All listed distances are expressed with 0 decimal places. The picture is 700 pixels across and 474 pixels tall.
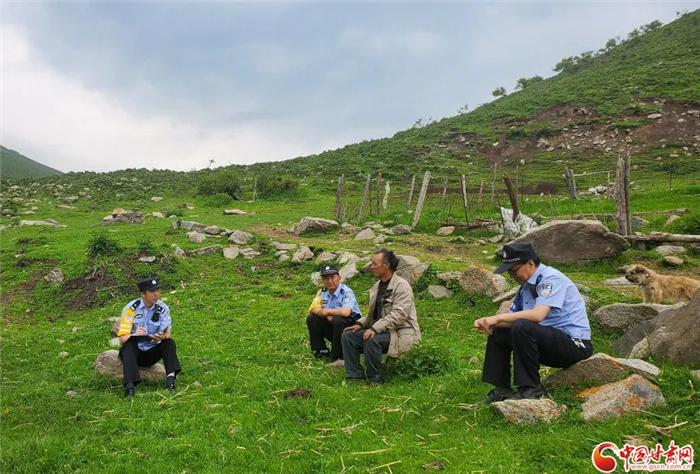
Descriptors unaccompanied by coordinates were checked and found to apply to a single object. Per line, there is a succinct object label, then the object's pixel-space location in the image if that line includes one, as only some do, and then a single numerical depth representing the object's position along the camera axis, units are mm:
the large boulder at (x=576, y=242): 11750
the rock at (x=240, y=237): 16250
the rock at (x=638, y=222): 14745
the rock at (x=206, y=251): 15093
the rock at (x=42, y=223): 21984
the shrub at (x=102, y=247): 14148
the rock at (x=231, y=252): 14998
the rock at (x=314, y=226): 18703
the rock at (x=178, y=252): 14586
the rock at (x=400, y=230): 17344
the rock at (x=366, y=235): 17245
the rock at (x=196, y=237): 16294
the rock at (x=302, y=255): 14148
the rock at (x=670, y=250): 11797
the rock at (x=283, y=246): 15250
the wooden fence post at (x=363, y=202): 20766
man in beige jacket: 6176
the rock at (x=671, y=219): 13660
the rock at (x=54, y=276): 13023
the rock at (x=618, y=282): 10094
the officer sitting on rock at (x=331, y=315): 7219
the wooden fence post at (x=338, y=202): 21359
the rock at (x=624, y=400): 4012
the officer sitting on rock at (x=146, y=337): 6457
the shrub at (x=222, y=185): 31734
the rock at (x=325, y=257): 13707
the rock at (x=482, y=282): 9766
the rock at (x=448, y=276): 10664
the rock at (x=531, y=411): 4234
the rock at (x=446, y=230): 16812
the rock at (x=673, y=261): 10836
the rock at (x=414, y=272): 11145
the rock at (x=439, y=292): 10414
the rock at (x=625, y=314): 7230
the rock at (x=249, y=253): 15039
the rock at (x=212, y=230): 17359
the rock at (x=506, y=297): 9070
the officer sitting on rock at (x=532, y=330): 4672
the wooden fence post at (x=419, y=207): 17812
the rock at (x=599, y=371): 4539
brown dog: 8375
